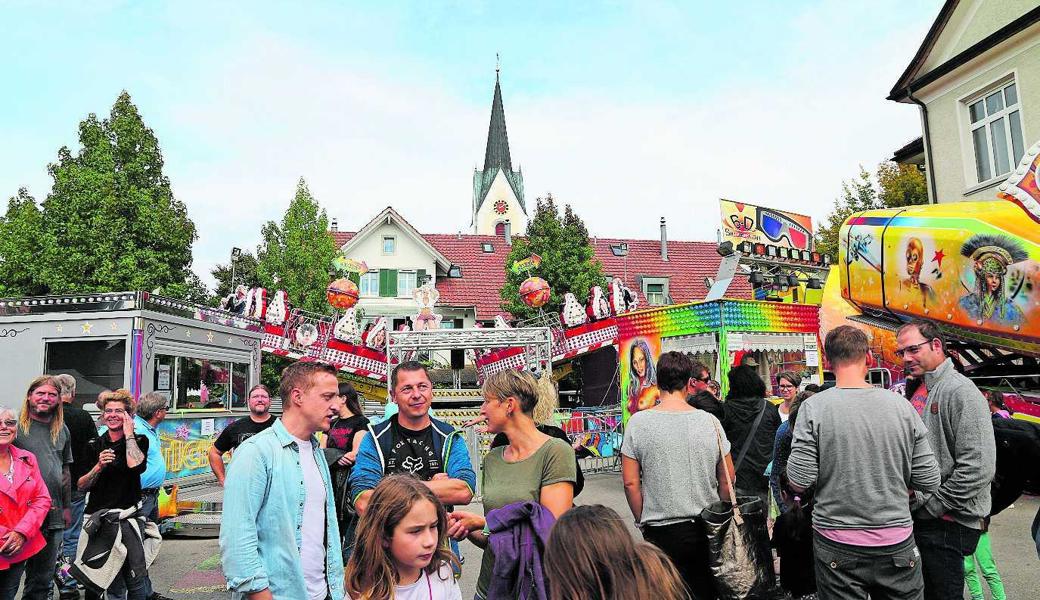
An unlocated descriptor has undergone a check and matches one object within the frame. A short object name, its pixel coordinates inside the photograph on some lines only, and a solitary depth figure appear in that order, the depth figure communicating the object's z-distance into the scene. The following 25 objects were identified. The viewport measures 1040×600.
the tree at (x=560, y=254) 29.64
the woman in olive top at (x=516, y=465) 3.03
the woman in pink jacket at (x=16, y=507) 4.10
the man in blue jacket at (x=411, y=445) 3.51
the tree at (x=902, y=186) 22.73
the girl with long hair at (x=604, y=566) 1.77
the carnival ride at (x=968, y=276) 9.35
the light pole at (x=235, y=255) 35.43
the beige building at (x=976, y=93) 11.97
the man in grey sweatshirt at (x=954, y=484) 3.26
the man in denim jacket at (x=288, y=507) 2.74
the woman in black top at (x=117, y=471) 5.18
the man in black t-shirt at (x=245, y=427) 5.49
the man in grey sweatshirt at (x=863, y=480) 3.15
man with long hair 4.60
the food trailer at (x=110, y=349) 10.03
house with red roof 36.34
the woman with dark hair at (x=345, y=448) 4.47
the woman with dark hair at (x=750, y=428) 5.11
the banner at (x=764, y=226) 14.41
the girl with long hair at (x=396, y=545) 2.41
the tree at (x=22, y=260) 25.58
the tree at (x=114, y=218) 25.09
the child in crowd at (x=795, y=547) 3.95
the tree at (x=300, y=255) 31.91
